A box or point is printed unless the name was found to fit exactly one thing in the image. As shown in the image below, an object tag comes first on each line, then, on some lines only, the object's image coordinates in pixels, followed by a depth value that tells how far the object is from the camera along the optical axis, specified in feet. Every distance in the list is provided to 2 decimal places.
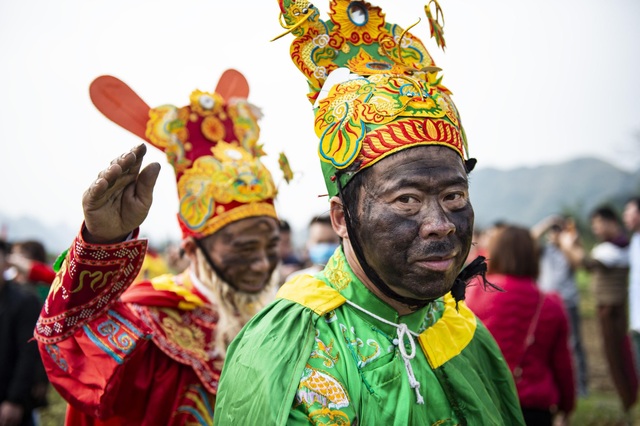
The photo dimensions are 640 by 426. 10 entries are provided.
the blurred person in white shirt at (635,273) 19.03
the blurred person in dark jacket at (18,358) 14.35
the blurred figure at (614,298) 22.48
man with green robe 5.97
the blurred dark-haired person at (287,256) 24.04
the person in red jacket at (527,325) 13.23
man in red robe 7.02
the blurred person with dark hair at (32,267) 15.56
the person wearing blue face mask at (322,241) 18.45
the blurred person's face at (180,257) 11.89
